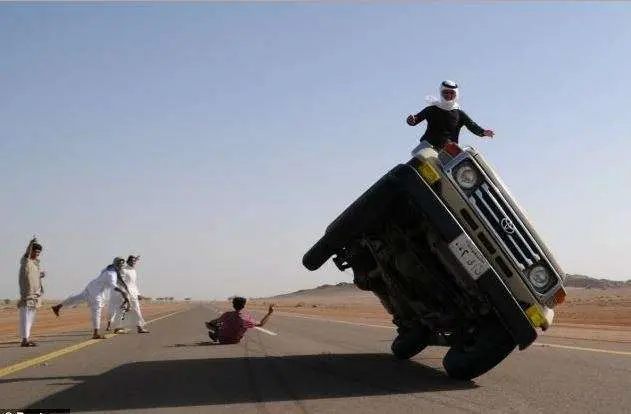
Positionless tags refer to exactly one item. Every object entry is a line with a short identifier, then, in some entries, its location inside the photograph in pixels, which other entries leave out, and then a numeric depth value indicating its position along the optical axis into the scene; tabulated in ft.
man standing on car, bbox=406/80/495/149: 23.38
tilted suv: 19.70
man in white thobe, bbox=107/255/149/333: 56.13
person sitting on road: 38.75
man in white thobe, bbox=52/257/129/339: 49.50
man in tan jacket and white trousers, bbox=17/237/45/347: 43.65
